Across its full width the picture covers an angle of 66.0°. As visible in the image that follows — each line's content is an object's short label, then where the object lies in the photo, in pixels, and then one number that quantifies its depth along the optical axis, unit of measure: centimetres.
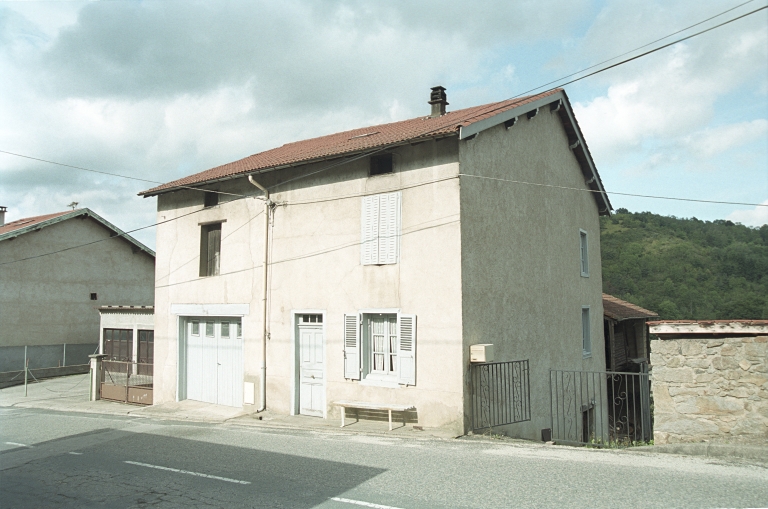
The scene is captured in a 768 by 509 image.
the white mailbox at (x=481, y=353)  1068
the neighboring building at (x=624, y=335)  1952
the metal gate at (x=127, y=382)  1661
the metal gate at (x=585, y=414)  1478
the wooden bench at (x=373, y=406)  1086
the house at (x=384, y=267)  1110
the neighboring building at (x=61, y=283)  2294
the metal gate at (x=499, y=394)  1088
